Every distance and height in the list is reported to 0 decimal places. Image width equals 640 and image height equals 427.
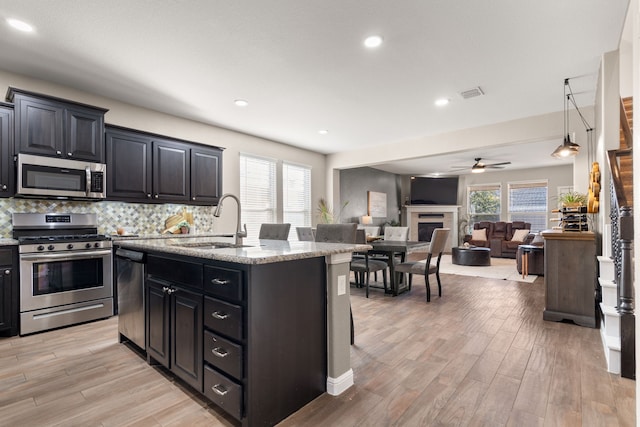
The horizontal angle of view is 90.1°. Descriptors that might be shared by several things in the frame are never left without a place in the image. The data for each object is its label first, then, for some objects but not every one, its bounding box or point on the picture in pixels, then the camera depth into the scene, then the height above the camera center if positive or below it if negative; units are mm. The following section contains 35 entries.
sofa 8828 -650
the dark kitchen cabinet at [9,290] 2953 -681
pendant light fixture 3808 +820
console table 3232 -654
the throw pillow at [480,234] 9460 -604
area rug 6059 -1202
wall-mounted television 10695 +817
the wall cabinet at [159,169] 3861 +636
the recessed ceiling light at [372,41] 2777 +1536
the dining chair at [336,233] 3105 -181
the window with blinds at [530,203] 9602 +337
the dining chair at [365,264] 4320 -694
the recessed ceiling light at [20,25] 2509 +1542
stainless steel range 3086 -564
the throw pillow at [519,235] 8789 -593
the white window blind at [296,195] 6582 +421
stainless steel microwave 3158 +409
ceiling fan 6975 +1181
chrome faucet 2485 -146
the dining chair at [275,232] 3715 -196
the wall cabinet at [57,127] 3127 +941
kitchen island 1656 -636
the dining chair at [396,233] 5340 -317
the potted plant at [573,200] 3462 +147
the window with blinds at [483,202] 10438 +390
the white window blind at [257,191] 5781 +454
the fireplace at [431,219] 10758 -164
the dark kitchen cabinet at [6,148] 3068 +671
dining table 4336 -475
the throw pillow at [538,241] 6838 -607
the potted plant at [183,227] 4504 -158
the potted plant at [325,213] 7195 +44
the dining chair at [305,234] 4884 -297
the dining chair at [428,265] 4254 -696
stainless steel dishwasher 2494 -657
